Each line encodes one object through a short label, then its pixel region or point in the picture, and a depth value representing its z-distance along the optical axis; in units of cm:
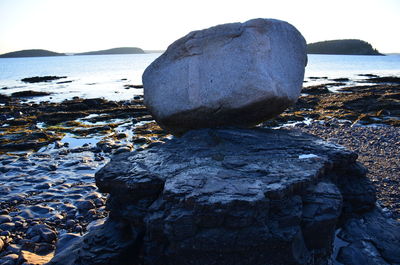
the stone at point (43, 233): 584
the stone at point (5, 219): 633
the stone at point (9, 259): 512
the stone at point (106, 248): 483
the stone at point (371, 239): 498
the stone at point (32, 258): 514
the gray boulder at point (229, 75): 628
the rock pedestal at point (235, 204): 405
